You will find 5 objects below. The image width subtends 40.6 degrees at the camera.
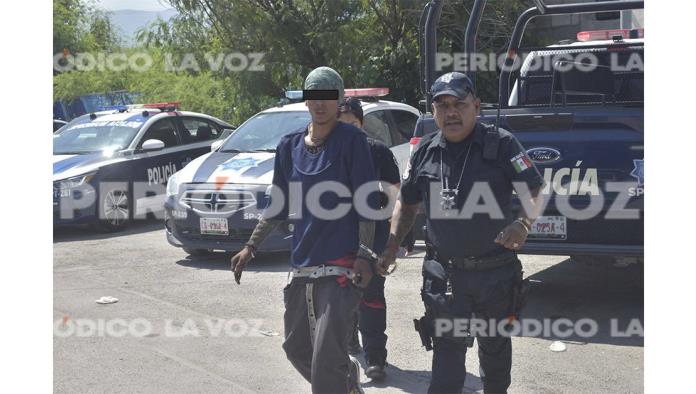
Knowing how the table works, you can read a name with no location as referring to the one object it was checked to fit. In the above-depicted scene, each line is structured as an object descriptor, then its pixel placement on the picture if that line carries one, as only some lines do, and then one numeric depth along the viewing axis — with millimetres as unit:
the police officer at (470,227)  4441
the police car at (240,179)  9406
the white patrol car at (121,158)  11648
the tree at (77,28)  30016
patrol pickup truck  6426
